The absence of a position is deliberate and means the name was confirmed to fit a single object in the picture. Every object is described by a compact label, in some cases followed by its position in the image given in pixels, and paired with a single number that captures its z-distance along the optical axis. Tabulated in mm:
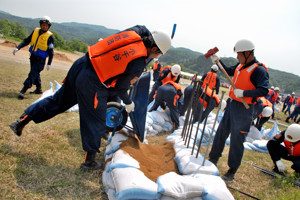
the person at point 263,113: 5200
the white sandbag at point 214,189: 1663
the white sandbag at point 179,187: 1560
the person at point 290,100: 13905
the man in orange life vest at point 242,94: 2457
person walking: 4234
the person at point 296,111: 10475
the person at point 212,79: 5671
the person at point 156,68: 9227
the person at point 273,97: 10290
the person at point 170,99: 4285
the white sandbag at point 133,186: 1512
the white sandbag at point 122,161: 1841
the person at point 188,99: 4505
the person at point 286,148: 3213
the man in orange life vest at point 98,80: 1966
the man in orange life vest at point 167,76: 5355
